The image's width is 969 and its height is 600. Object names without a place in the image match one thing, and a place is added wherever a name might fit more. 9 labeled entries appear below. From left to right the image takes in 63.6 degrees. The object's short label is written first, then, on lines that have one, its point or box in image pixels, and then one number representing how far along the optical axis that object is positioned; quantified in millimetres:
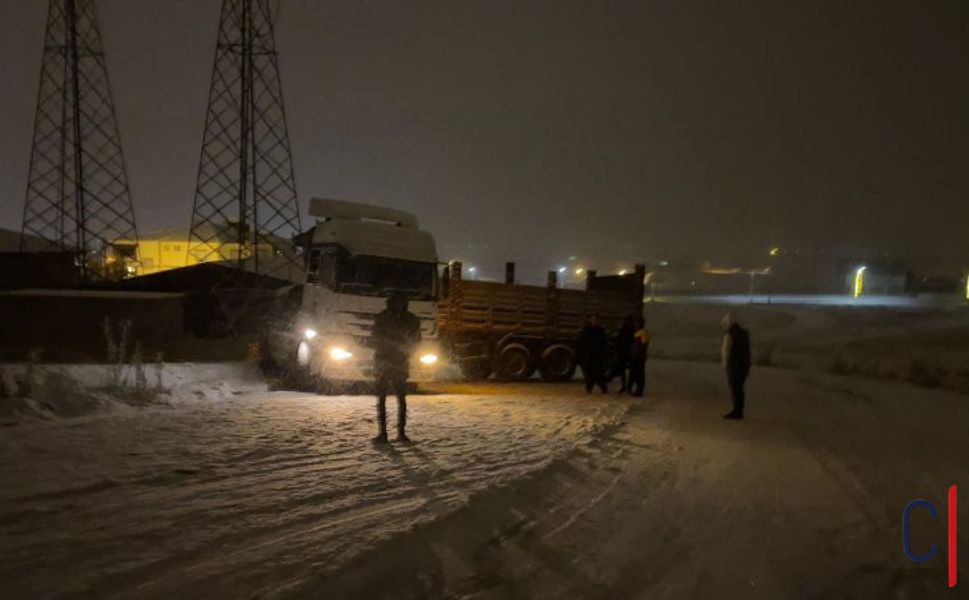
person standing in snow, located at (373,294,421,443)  9383
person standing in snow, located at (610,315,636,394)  16453
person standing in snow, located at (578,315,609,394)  16500
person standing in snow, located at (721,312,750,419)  12930
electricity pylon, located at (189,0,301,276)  29188
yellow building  43206
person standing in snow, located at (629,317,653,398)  15955
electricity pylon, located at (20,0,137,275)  30016
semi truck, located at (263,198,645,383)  15367
